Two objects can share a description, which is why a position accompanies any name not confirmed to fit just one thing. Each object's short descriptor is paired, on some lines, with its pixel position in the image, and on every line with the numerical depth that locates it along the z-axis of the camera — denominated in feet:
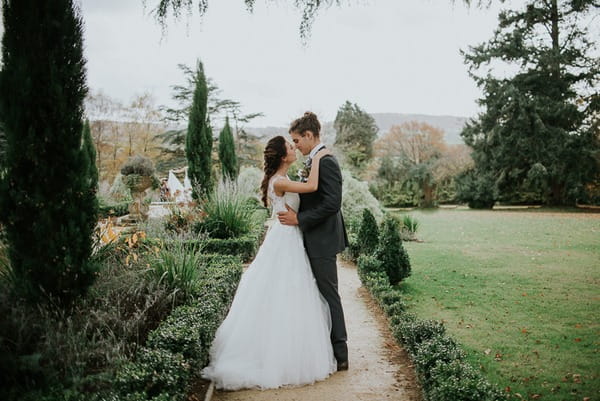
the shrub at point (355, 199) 49.29
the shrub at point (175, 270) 15.88
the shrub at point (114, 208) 52.72
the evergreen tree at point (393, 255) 23.93
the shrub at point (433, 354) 10.86
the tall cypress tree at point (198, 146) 44.73
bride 11.32
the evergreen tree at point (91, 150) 53.06
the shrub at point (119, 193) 65.46
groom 12.44
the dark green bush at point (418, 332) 12.81
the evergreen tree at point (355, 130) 141.69
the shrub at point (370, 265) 23.40
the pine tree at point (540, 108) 80.79
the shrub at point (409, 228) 44.97
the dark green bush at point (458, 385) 8.67
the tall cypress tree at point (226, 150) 65.51
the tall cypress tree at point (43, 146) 10.90
